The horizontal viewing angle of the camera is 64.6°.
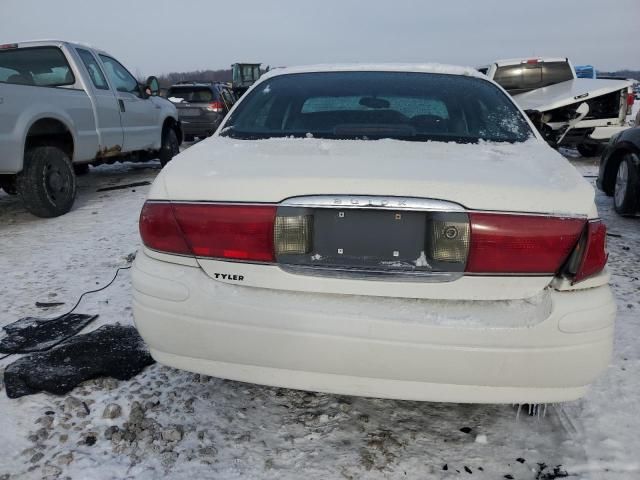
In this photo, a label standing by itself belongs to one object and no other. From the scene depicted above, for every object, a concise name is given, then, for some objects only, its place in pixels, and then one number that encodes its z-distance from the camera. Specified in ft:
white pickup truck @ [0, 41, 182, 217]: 17.46
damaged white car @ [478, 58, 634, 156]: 29.60
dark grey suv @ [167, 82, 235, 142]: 43.42
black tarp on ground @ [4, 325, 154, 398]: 8.24
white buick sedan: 5.44
